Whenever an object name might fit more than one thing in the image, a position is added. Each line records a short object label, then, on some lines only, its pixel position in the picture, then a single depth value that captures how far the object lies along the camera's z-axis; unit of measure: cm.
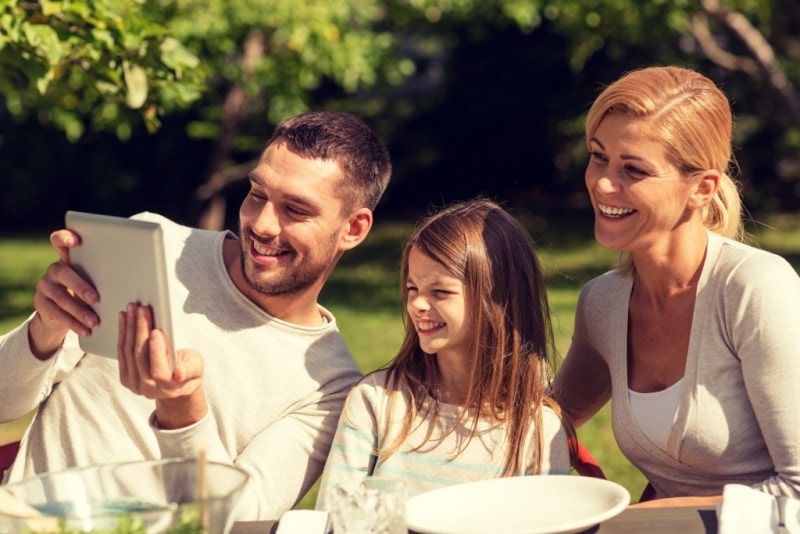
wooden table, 224
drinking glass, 208
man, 284
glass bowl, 189
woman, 263
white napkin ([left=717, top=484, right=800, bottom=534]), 216
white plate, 227
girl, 276
